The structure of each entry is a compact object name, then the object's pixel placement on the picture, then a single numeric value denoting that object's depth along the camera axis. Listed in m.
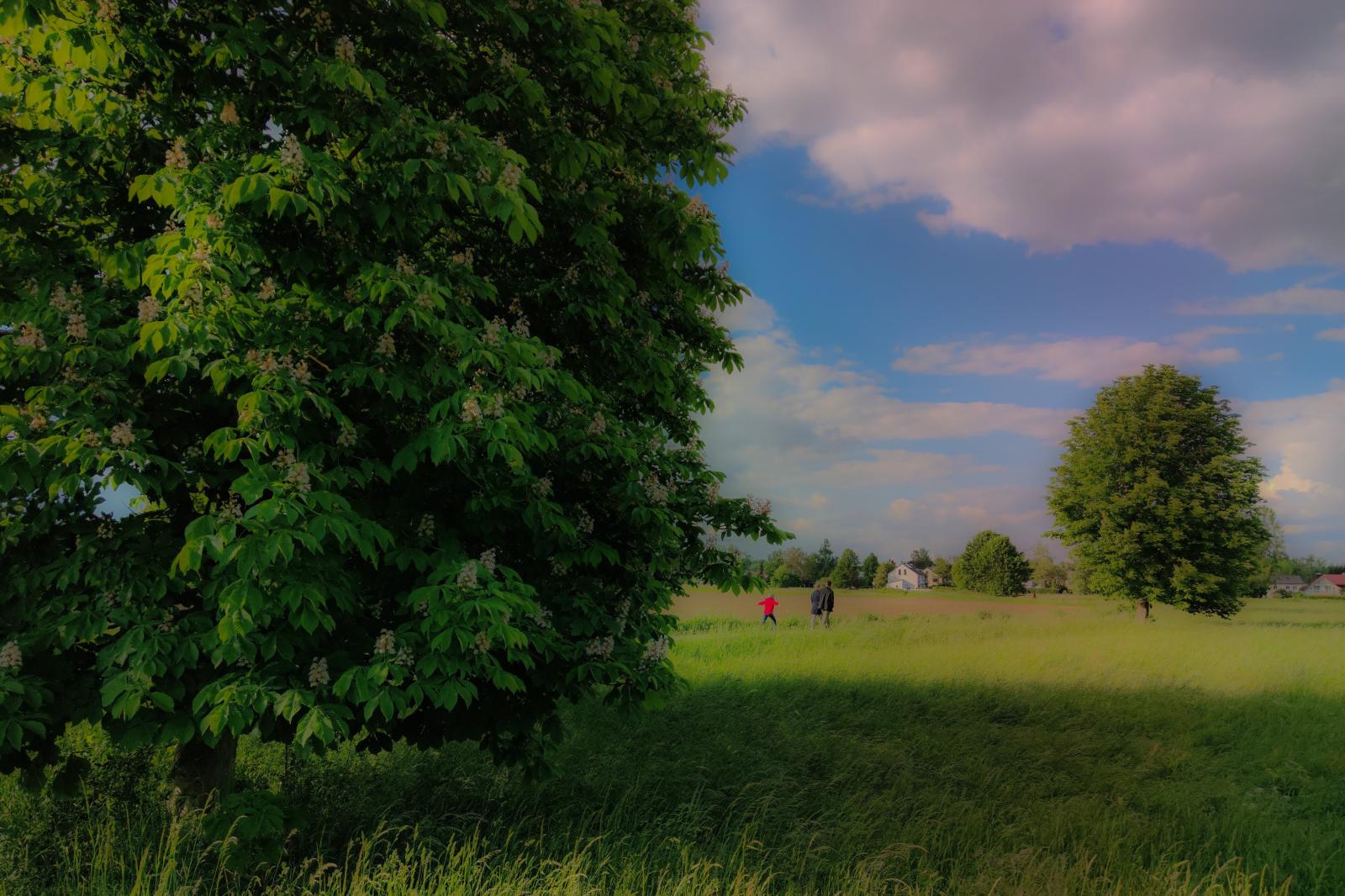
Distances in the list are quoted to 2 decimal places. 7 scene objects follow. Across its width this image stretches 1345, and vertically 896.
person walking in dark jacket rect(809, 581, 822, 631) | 26.48
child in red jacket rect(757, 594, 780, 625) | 27.69
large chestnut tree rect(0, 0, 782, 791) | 5.13
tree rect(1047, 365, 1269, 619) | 32.09
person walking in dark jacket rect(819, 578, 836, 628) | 26.36
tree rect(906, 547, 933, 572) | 152.55
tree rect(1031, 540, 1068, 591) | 102.88
